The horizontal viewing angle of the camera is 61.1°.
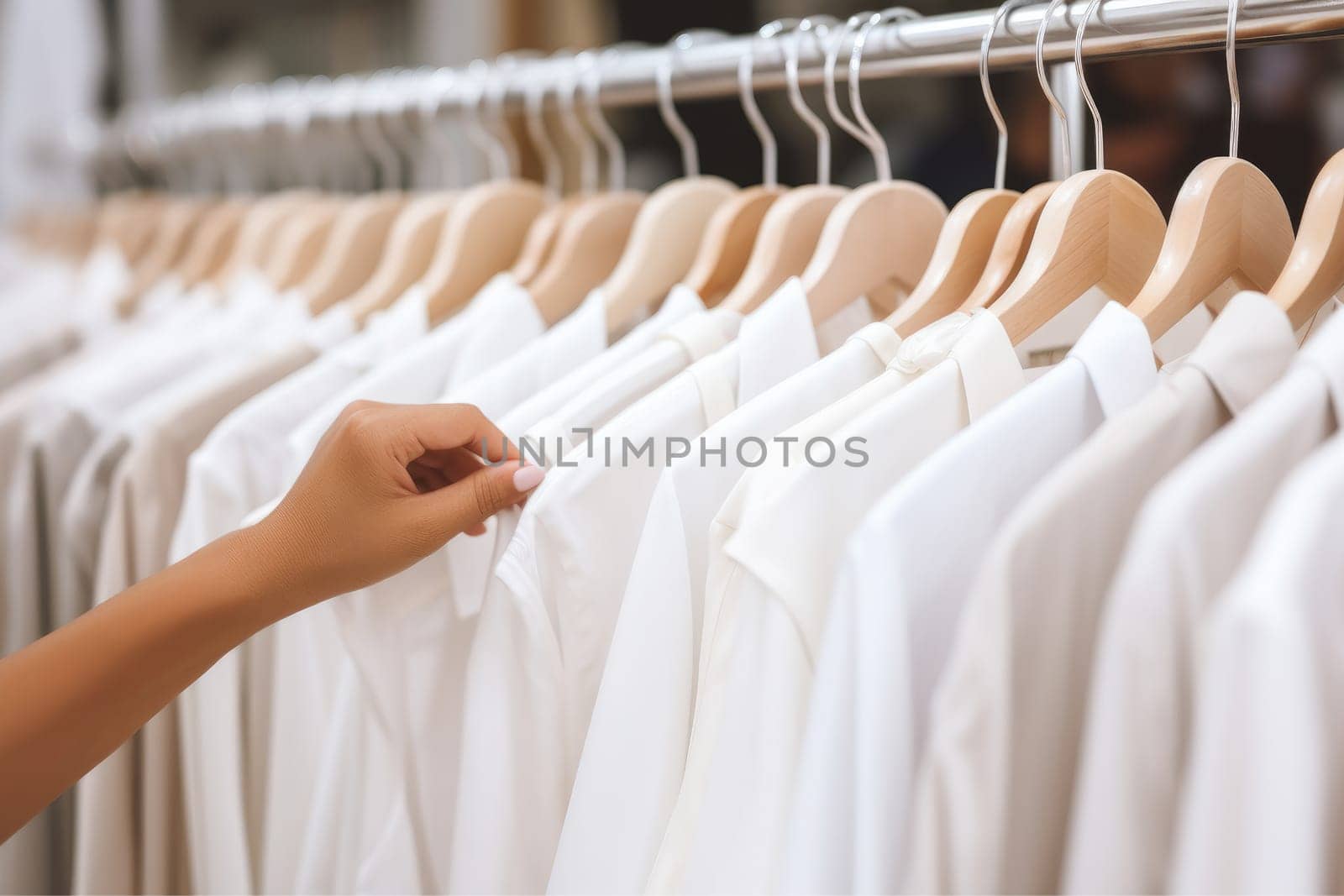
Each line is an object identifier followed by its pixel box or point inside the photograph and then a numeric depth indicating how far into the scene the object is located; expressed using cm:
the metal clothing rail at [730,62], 65
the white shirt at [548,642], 63
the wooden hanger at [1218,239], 61
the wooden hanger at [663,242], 88
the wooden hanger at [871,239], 77
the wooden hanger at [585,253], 93
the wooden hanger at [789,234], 79
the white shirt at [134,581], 85
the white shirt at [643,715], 58
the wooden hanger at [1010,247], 67
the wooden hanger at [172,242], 143
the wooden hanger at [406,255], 102
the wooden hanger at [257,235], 128
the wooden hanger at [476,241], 100
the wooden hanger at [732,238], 84
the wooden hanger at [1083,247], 64
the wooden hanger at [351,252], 111
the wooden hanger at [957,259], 69
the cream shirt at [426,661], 71
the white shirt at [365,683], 72
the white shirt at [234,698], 81
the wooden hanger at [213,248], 135
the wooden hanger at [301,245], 119
